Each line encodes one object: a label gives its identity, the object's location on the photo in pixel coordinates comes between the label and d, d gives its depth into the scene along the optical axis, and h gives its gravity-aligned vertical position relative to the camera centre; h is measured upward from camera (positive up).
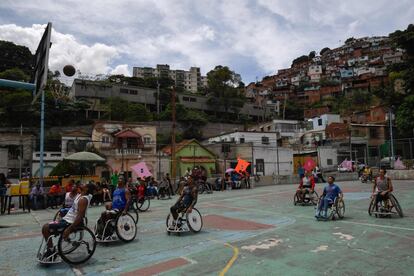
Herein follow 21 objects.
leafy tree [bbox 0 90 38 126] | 53.25 +9.13
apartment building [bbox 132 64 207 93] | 139.20 +37.13
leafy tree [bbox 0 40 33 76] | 70.31 +23.05
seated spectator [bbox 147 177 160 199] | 20.86 -1.06
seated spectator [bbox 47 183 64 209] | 19.06 -1.32
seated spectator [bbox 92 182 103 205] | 19.00 -1.32
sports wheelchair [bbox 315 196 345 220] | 11.74 -1.37
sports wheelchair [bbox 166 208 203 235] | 9.91 -1.49
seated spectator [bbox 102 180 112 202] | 19.65 -1.22
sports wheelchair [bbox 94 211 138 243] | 8.76 -1.46
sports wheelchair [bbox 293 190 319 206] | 16.17 -1.42
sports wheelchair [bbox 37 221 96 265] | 7.04 -1.54
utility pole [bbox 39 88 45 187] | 20.32 +2.07
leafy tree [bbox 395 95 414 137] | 36.84 +5.19
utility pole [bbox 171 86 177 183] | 28.74 +1.20
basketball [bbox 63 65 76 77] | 18.86 +5.31
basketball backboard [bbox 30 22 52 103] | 8.20 +2.59
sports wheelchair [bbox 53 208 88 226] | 9.03 -1.05
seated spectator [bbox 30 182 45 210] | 18.67 -1.30
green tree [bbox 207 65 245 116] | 81.81 +17.35
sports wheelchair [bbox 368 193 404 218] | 11.84 -1.38
